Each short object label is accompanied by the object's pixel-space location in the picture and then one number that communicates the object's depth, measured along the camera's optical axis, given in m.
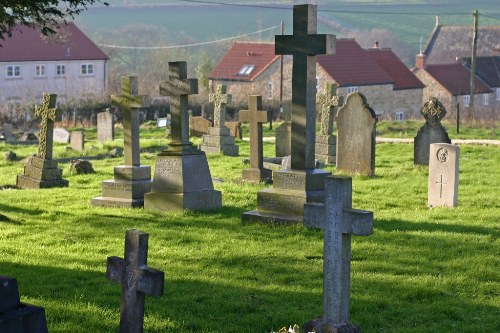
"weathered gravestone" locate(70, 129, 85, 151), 28.03
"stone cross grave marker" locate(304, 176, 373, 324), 7.36
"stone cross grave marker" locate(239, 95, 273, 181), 18.50
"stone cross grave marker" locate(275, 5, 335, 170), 12.92
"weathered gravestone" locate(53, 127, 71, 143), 31.88
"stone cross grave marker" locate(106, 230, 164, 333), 6.81
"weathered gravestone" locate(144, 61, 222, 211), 14.38
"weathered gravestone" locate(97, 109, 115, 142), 32.19
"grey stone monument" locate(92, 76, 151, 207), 15.34
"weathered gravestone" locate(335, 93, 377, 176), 19.38
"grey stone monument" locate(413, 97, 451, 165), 20.70
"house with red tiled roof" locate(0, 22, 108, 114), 64.62
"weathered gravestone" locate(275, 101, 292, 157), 21.92
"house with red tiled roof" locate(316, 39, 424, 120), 59.28
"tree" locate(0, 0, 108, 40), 11.70
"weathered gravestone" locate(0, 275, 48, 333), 6.51
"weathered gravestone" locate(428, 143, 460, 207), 15.06
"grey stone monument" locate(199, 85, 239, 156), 26.12
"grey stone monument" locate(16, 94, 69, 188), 19.02
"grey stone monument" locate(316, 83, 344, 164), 23.83
